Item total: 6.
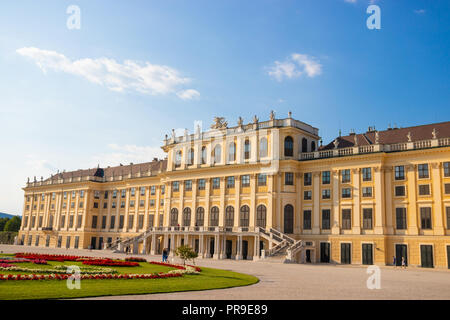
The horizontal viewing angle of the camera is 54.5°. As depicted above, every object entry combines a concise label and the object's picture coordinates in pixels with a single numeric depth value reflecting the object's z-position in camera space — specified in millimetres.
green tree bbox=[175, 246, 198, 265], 34125
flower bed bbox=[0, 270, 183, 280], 20172
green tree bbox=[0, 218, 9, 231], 139125
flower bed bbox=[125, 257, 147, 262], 40375
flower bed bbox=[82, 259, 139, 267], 31891
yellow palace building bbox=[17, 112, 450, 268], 48875
